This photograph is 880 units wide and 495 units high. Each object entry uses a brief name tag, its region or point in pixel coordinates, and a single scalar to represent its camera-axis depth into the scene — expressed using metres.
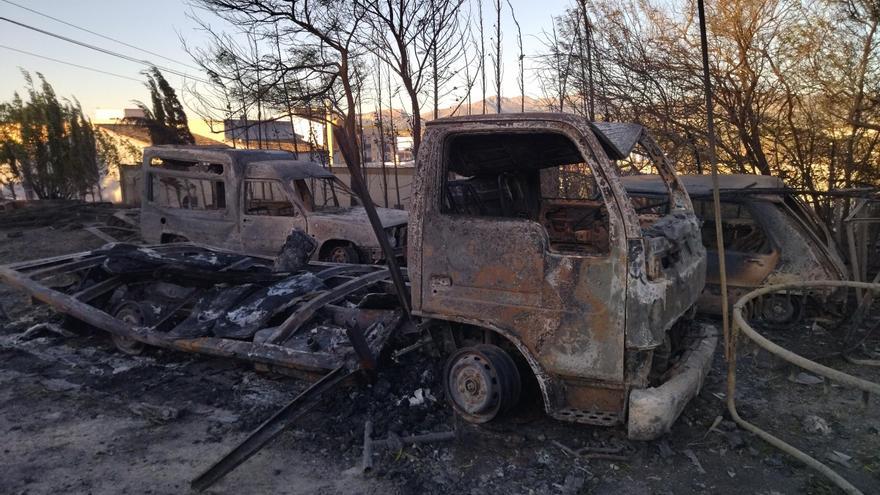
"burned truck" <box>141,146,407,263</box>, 8.34
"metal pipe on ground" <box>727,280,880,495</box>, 2.48
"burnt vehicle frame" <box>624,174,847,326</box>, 5.91
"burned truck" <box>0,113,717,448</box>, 3.34
